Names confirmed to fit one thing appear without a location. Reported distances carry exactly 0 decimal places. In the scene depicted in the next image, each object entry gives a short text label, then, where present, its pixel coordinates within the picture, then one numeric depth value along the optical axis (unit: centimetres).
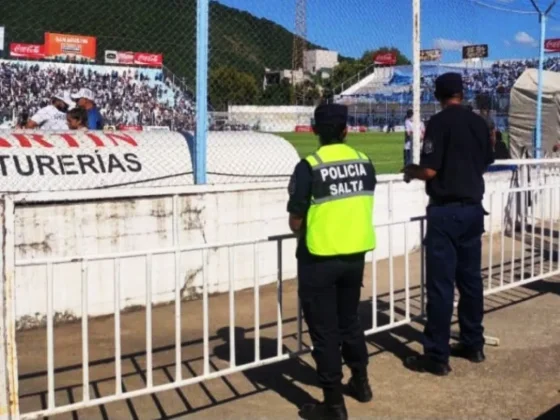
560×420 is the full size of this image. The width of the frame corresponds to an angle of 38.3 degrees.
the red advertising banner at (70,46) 960
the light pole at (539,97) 1436
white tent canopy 1862
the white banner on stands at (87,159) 729
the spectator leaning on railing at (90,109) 1044
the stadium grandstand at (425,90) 1745
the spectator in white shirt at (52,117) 1022
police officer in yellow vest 462
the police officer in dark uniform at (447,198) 563
